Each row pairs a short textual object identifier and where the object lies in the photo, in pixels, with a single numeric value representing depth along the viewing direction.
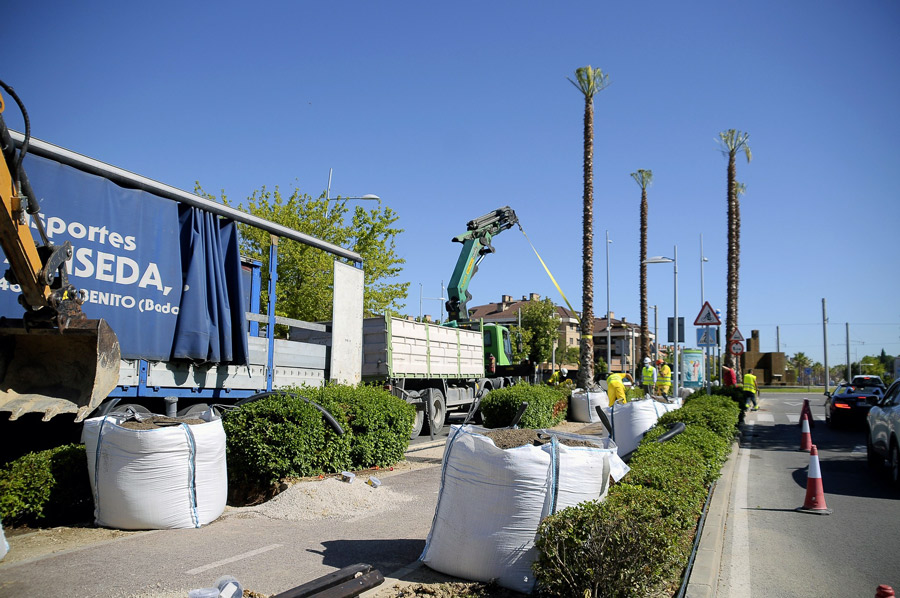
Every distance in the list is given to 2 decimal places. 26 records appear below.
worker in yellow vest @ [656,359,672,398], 21.20
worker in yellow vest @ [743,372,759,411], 21.28
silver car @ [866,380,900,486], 9.43
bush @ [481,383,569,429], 15.38
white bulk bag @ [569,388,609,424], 18.84
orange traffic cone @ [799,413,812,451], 13.11
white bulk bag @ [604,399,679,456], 10.42
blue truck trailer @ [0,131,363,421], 6.19
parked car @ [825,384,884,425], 17.93
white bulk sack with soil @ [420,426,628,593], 4.61
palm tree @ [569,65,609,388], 21.81
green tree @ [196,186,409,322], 21.30
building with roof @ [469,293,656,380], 87.50
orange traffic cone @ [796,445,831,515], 7.97
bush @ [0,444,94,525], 6.19
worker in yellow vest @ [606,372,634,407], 14.24
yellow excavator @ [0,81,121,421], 5.48
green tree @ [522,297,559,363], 60.03
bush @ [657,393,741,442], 10.45
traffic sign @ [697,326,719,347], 18.67
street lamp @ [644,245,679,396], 25.62
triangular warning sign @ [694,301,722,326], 18.32
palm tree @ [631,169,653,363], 33.75
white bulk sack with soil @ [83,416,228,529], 6.08
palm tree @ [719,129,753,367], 28.72
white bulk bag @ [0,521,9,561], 4.75
